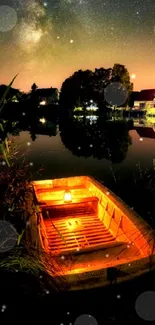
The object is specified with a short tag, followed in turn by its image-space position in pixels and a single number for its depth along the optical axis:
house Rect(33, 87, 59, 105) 87.52
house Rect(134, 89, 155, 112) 77.47
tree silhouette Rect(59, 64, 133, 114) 63.50
